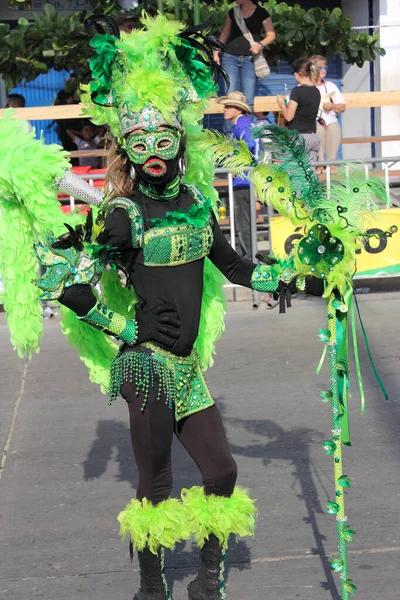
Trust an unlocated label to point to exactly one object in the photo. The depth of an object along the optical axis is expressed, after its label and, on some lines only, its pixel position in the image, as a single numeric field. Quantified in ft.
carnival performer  17.33
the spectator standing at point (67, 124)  57.12
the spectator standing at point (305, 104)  47.31
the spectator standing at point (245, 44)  50.78
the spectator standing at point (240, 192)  44.97
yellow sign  44.20
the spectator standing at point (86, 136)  56.62
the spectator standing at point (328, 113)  50.89
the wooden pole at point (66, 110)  49.22
